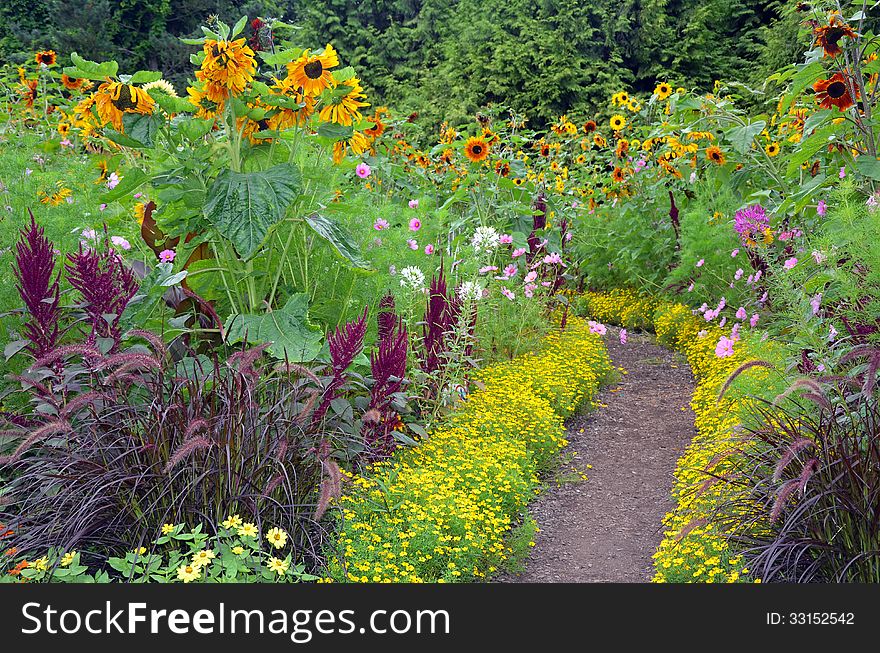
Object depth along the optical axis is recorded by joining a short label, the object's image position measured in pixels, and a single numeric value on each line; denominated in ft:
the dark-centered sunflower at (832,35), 12.30
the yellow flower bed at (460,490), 9.59
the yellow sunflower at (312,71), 11.37
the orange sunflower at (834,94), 12.26
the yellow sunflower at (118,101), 10.96
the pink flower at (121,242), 12.98
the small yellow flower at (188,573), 7.77
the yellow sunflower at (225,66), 10.82
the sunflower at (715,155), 19.06
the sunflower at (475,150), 20.66
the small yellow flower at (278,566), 8.14
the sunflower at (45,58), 18.24
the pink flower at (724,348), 14.32
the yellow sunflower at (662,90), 23.43
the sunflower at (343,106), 12.12
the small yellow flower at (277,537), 8.35
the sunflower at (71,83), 15.74
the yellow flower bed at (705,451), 9.67
